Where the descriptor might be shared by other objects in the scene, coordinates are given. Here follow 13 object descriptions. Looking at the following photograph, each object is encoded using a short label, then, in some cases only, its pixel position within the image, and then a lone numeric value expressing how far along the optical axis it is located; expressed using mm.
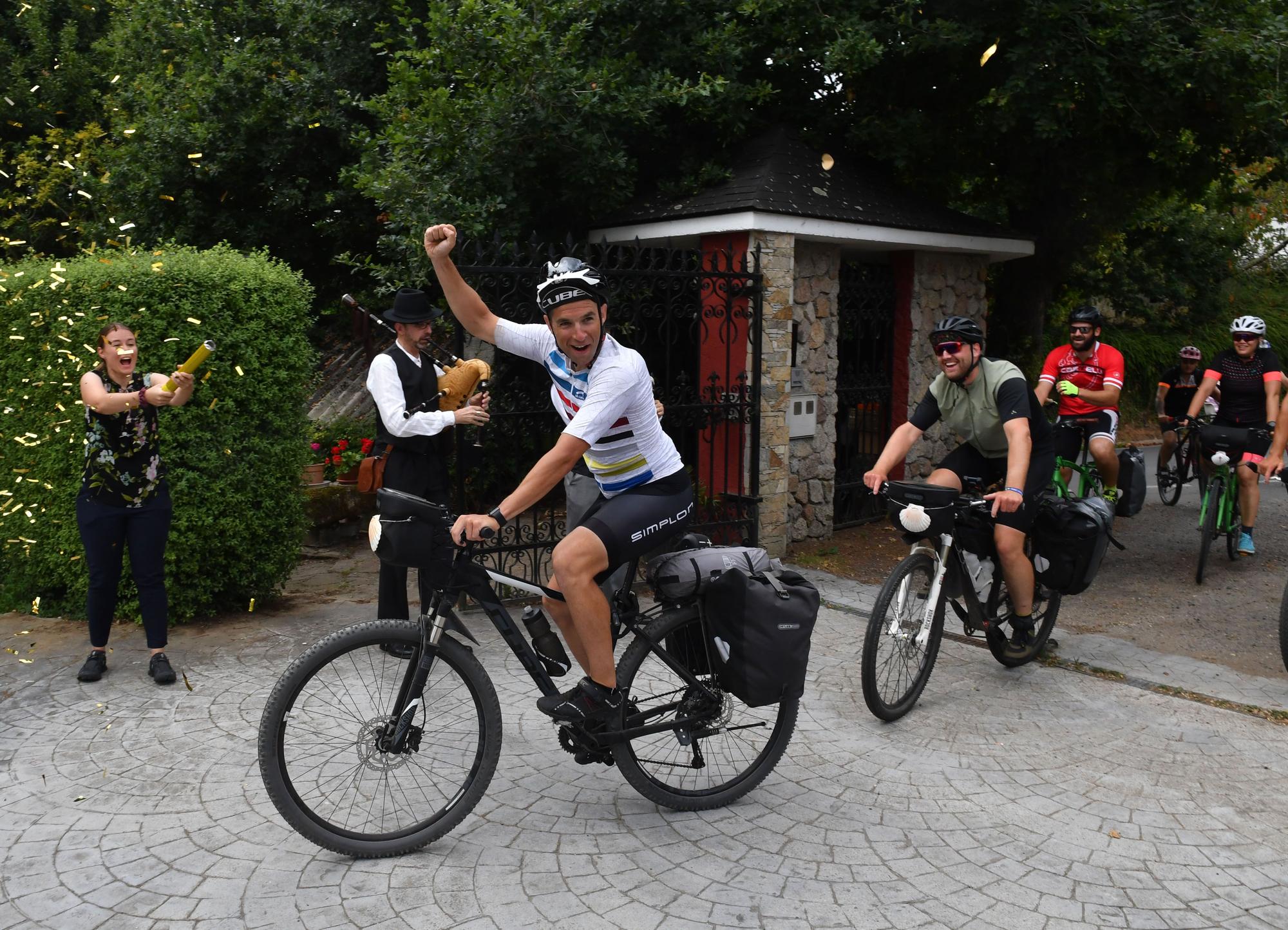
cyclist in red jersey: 8641
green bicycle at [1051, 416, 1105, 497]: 8648
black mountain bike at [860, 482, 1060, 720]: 5066
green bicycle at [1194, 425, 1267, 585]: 8570
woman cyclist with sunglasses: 8734
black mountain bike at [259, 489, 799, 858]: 3635
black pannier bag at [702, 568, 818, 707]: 4047
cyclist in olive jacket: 5309
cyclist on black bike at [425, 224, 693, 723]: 3842
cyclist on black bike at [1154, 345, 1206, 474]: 11734
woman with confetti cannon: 5602
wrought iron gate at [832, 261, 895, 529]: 10359
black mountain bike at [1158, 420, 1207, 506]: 11078
